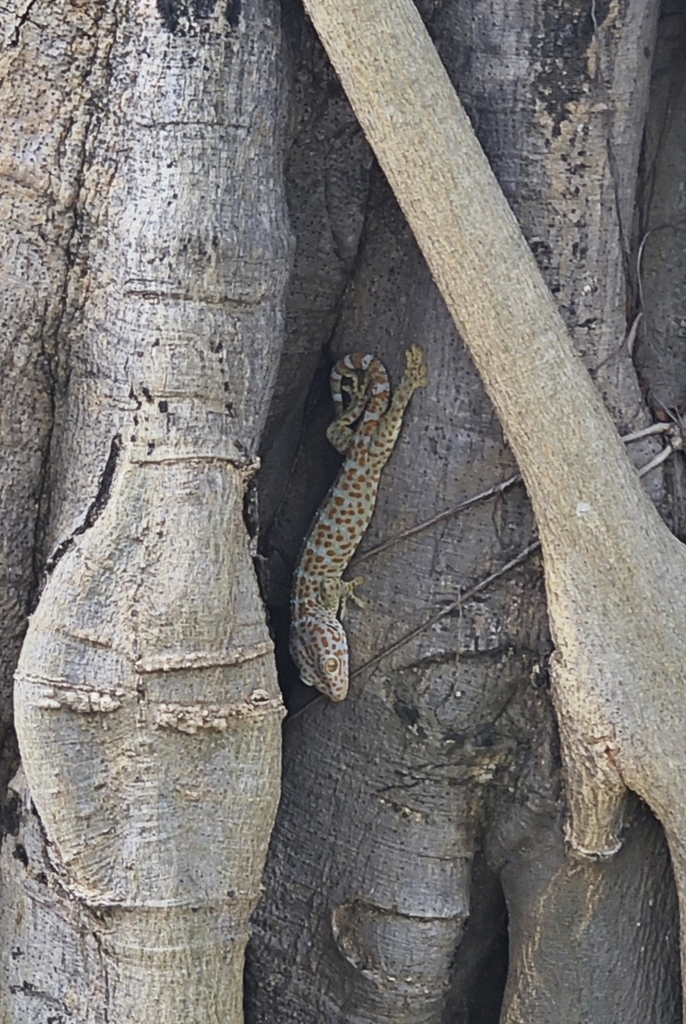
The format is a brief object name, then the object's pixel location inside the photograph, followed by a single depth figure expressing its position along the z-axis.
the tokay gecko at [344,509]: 3.29
